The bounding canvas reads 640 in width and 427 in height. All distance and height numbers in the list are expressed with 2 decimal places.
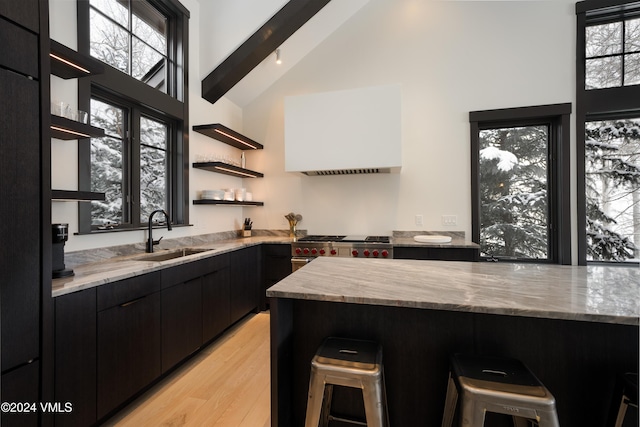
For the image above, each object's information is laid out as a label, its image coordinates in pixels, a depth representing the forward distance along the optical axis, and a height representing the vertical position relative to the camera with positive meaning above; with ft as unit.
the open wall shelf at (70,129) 5.08 +1.64
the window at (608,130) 9.58 +2.80
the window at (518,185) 10.36 +1.03
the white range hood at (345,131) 10.03 +3.01
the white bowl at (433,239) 10.11 -0.94
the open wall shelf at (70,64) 5.10 +2.90
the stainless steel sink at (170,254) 7.60 -1.15
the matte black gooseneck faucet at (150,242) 7.89 -0.76
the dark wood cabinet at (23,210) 3.68 +0.07
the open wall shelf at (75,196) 5.09 +0.37
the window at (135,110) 7.01 +2.96
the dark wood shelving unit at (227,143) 10.02 +2.97
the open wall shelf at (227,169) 10.02 +1.72
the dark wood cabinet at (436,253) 9.37 -1.35
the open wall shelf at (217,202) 10.03 +0.43
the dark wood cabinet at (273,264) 10.92 -1.93
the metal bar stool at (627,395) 3.12 -2.05
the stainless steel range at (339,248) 9.89 -1.25
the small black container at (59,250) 4.97 -0.63
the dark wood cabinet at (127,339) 5.04 -2.40
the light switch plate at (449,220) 11.11 -0.28
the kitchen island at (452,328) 3.54 -1.66
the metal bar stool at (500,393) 2.96 -1.94
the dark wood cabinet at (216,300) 7.89 -2.50
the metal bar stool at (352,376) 3.47 -2.01
